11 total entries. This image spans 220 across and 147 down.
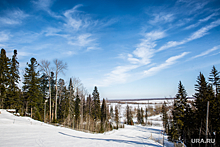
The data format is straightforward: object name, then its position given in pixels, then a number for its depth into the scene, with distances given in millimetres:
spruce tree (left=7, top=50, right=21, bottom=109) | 28275
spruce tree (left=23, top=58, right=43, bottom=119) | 29938
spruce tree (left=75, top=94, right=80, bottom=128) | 42862
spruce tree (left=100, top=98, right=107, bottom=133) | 47466
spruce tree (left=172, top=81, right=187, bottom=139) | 26730
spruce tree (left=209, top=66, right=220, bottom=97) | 25167
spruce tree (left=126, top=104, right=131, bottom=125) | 67438
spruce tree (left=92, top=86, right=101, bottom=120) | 48062
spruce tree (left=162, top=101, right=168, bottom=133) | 51088
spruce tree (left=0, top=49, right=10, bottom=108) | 26812
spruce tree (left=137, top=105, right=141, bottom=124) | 74000
